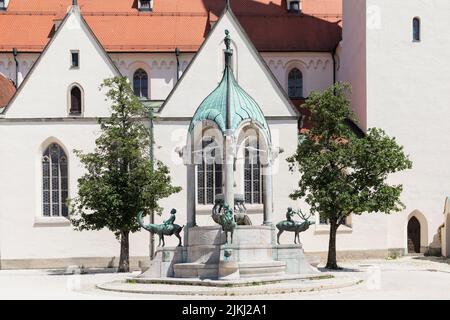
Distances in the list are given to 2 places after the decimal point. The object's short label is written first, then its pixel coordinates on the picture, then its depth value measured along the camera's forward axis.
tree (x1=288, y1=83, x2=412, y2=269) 50.72
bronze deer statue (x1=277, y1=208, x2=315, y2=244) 42.09
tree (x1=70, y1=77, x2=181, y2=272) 52.47
